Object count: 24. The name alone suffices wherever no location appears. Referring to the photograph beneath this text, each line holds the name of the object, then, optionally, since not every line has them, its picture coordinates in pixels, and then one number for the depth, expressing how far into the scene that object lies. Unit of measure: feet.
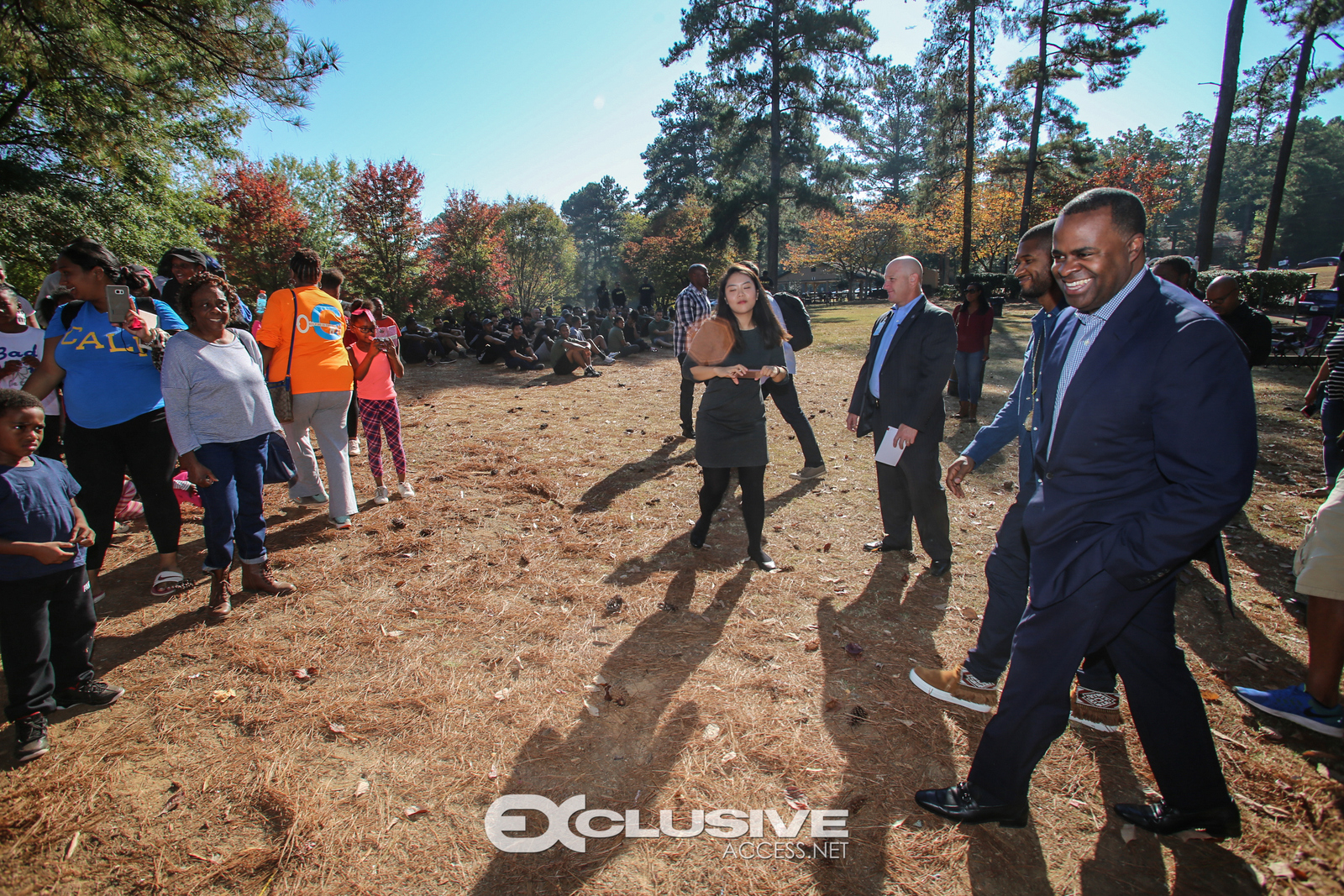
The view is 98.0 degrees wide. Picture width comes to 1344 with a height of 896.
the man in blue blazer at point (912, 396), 13.56
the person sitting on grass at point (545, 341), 50.24
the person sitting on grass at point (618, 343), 57.47
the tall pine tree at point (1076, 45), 66.08
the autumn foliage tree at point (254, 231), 81.62
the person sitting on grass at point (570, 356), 45.91
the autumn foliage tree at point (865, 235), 138.31
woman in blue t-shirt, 12.09
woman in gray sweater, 11.91
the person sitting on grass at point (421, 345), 50.57
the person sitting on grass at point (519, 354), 49.14
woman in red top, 27.68
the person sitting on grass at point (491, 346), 51.06
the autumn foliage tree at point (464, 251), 95.76
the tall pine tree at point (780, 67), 80.69
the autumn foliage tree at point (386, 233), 75.82
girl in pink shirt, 17.97
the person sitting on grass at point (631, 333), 61.67
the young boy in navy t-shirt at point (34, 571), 8.93
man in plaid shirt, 25.98
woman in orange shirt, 15.16
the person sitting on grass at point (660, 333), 65.46
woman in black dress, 13.88
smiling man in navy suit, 5.62
